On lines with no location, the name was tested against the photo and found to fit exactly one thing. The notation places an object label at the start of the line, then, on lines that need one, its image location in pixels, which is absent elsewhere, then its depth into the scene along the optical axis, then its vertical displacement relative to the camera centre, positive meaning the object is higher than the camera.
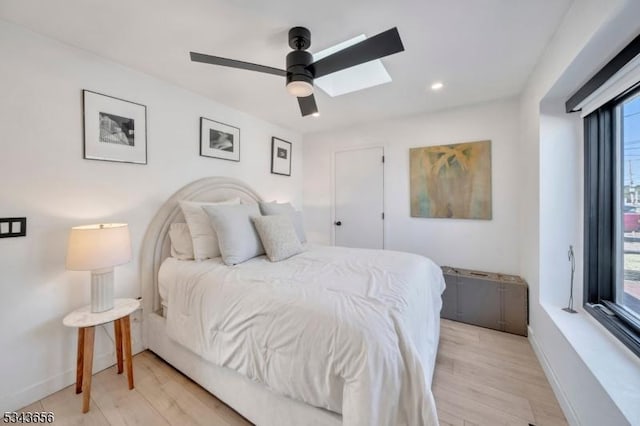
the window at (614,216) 1.36 -0.03
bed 1.00 -0.61
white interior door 3.43 +0.18
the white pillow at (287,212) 2.55 -0.02
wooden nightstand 1.51 -0.83
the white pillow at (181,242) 2.08 -0.27
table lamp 1.53 -0.28
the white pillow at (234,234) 1.94 -0.19
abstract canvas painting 2.79 +0.36
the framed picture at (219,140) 2.61 +0.78
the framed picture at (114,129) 1.83 +0.63
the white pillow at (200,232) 2.05 -0.18
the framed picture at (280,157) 3.52 +0.79
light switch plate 1.49 -0.11
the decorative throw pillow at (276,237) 2.07 -0.23
